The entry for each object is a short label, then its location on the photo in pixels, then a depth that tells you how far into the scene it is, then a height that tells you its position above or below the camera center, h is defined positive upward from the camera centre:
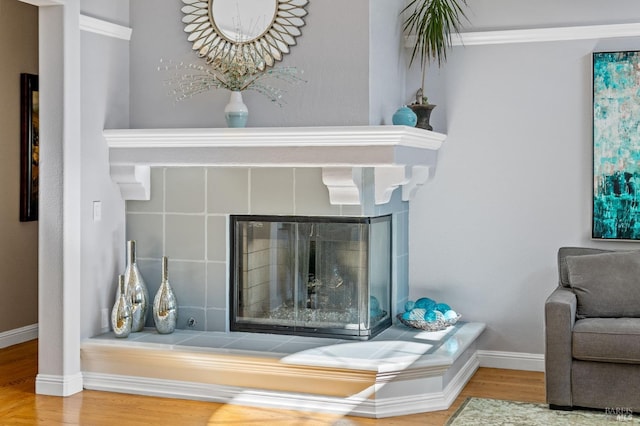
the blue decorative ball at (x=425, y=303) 4.99 -0.61
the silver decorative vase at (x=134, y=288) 4.82 -0.50
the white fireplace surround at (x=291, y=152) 4.31 +0.27
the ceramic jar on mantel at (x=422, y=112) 5.00 +0.54
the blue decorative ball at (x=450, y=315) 4.96 -0.67
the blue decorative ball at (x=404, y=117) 4.64 +0.47
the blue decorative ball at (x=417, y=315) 4.90 -0.66
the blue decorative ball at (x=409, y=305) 5.03 -0.62
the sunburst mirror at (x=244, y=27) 4.71 +0.99
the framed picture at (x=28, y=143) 5.78 +0.40
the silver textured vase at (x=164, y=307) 4.80 -0.60
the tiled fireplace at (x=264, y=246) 4.74 -0.26
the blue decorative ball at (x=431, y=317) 4.88 -0.67
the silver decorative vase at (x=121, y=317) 4.70 -0.65
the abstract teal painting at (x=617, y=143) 4.82 +0.34
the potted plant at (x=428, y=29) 4.99 +1.05
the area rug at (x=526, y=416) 3.98 -1.04
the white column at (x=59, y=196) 4.46 +0.03
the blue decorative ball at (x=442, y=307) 5.01 -0.63
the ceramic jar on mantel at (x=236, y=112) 4.61 +0.49
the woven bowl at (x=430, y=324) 4.87 -0.71
